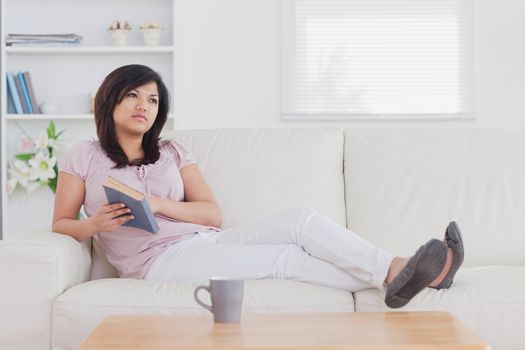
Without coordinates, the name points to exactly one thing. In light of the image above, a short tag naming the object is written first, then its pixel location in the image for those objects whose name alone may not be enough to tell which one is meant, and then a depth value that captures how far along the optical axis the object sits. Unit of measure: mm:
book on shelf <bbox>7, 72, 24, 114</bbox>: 4422
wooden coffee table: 1486
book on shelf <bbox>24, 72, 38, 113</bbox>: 4445
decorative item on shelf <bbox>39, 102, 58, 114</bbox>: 4453
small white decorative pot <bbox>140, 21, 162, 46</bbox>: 4418
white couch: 2635
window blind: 4570
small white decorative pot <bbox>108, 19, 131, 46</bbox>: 4434
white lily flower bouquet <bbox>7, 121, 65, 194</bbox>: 4133
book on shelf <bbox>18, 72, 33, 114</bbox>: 4434
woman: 2039
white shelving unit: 4535
